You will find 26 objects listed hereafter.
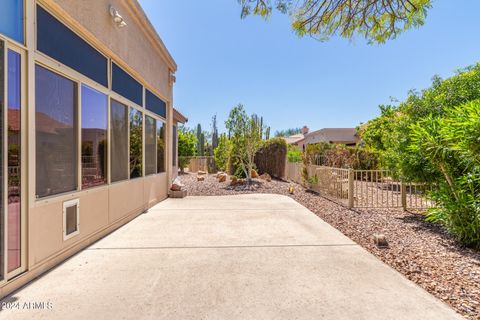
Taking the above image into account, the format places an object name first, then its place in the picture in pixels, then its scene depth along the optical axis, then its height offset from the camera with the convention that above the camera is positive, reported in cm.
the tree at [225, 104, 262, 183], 1205 +137
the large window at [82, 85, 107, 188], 404 +41
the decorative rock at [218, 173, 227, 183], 1308 -97
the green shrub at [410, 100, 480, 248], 357 -8
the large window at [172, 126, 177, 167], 1222 +68
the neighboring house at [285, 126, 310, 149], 3834 +311
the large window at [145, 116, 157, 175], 691 +43
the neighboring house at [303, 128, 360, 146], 2605 +267
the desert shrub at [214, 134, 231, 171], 1742 +40
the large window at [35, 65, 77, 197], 310 +39
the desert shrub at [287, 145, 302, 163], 1483 +33
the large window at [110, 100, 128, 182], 500 +44
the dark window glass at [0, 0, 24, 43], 252 +154
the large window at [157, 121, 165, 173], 802 +47
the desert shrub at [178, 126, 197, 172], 2158 +116
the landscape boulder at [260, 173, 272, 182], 1314 -94
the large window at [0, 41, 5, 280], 252 +17
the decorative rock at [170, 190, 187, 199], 880 -122
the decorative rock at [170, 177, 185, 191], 896 -99
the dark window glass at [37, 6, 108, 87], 312 +169
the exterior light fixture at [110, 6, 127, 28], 455 +273
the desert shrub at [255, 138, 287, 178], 1475 +19
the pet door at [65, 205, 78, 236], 357 -90
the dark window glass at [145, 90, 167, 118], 697 +179
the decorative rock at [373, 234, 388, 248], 410 -139
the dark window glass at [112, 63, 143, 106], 506 +174
